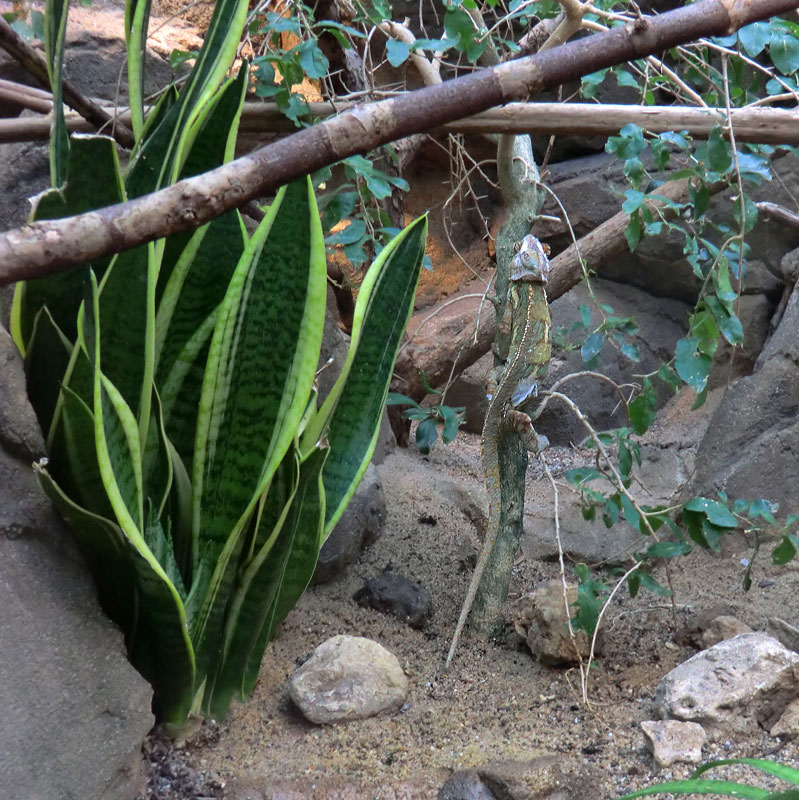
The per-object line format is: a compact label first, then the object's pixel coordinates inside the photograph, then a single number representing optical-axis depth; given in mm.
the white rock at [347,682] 1782
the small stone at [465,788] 1515
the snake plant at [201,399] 1440
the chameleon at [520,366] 2363
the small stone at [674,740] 1591
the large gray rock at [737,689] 1683
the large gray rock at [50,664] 1275
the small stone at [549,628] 2100
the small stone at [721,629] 2117
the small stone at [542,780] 1508
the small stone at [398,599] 2336
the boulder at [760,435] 3119
